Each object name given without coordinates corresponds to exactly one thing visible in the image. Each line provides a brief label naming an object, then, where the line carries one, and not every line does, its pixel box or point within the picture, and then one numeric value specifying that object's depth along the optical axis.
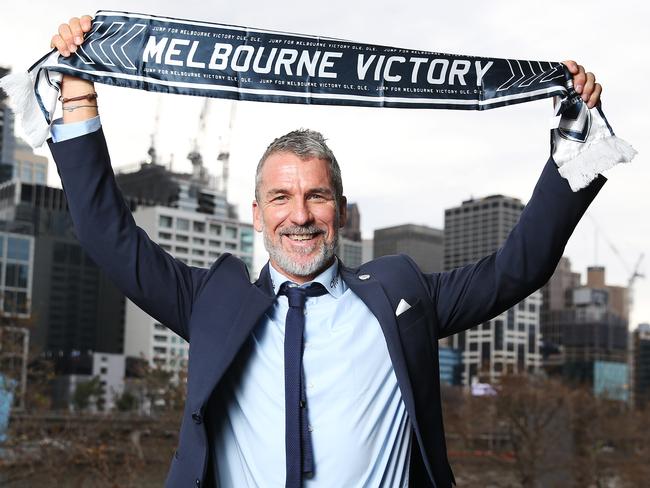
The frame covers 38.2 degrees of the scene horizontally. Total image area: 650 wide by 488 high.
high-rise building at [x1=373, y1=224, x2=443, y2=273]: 187.00
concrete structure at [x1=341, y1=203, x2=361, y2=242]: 194.62
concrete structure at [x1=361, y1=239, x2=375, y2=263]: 184.12
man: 3.08
